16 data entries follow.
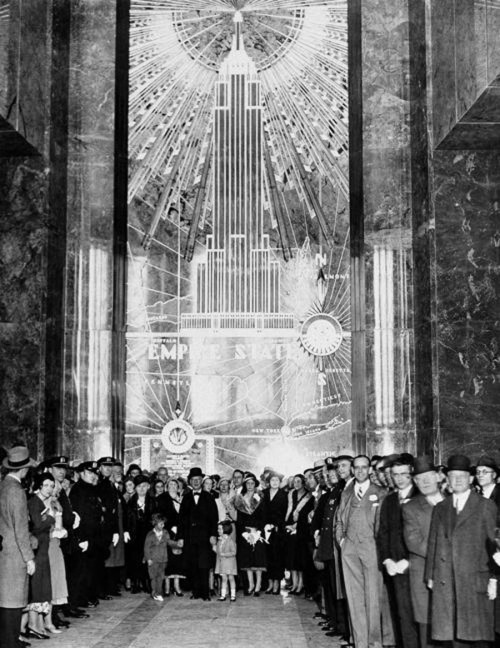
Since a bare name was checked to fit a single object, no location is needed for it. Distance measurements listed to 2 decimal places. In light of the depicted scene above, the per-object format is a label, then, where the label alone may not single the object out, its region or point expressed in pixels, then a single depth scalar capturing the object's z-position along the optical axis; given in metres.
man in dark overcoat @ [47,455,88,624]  9.76
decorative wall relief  14.96
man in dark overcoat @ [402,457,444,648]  7.21
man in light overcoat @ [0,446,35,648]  7.83
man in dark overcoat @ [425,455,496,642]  6.61
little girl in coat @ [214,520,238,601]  12.05
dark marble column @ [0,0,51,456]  13.70
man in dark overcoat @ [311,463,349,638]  9.36
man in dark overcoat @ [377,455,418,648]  7.54
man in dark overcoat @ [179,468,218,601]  12.00
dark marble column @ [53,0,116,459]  14.72
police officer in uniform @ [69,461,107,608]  10.58
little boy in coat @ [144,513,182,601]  12.09
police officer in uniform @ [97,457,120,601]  11.33
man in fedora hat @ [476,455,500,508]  7.87
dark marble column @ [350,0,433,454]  14.35
